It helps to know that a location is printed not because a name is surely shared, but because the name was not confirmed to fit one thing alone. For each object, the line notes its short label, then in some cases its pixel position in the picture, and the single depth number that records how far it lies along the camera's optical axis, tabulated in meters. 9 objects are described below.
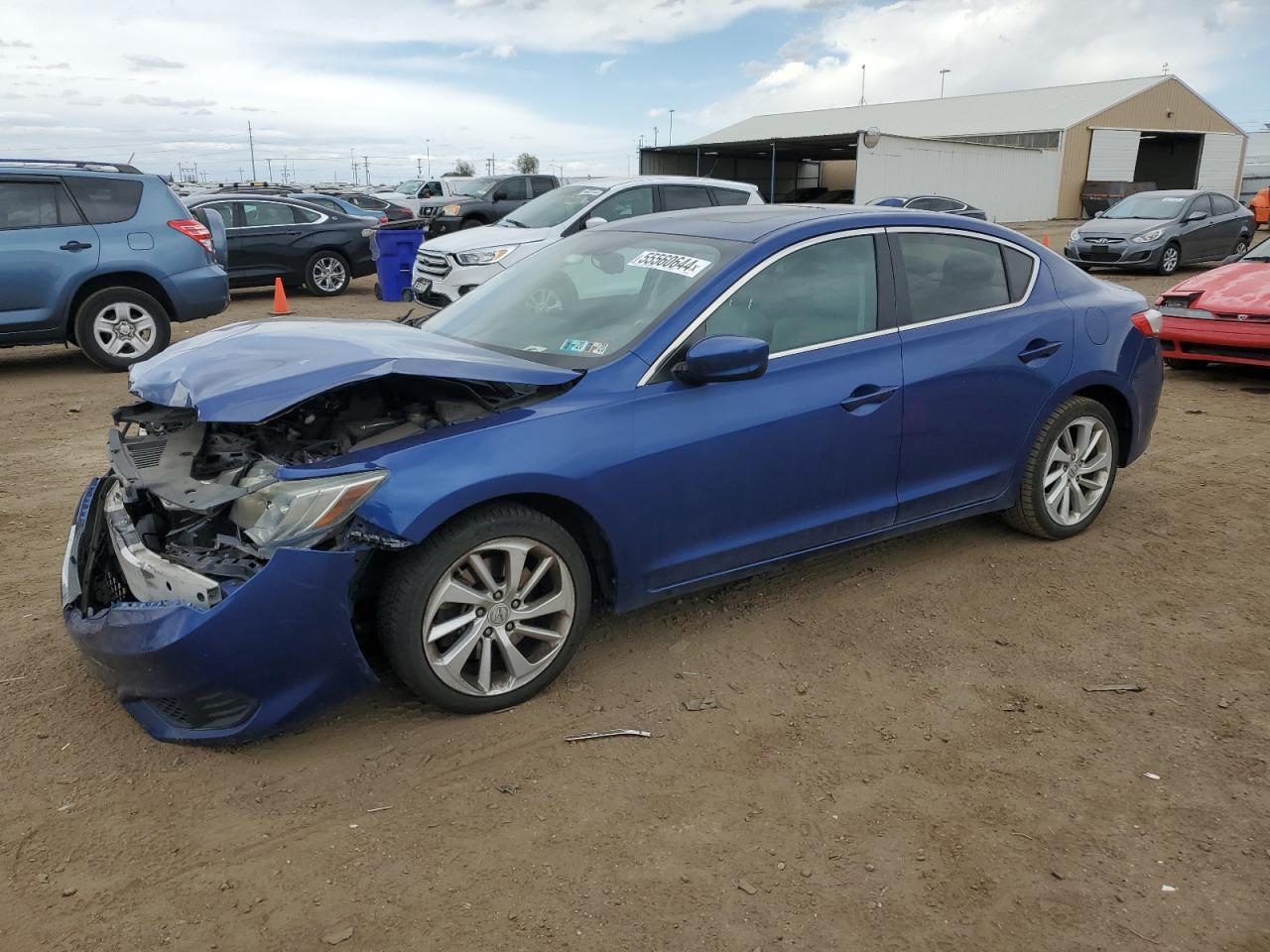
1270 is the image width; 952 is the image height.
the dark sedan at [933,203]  24.14
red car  8.32
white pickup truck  28.75
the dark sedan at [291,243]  14.83
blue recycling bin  14.33
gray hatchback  17.58
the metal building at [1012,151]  36.75
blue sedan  3.02
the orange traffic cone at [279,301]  13.31
